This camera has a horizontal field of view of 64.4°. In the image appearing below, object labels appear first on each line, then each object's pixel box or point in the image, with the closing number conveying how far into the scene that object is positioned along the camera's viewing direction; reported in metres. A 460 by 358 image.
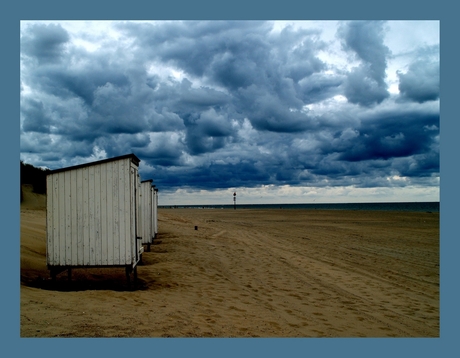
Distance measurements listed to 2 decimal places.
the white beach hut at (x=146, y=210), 15.93
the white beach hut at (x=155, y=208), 19.86
